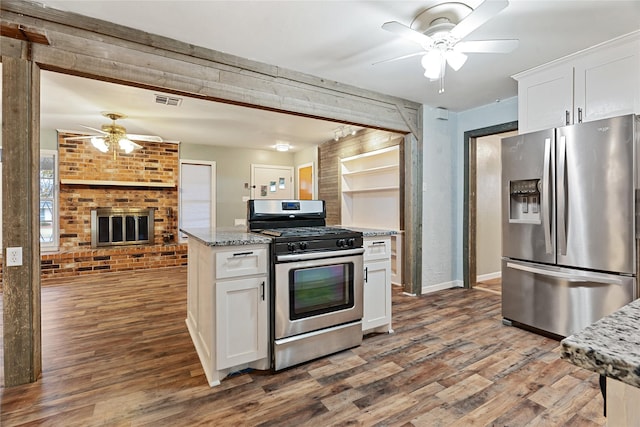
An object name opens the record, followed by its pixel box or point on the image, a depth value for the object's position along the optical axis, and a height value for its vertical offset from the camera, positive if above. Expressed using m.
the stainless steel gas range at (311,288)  2.24 -0.56
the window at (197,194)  6.45 +0.42
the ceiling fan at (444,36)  2.03 +1.18
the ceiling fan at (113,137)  4.52 +1.12
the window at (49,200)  5.38 +0.24
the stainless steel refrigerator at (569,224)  2.30 -0.08
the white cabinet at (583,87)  2.47 +1.10
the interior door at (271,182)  7.15 +0.74
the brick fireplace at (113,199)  5.29 +0.27
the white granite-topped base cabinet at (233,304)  2.04 -0.61
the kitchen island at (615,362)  0.48 -0.24
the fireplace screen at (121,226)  5.66 -0.24
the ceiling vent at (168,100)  3.74 +1.39
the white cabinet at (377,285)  2.73 -0.64
